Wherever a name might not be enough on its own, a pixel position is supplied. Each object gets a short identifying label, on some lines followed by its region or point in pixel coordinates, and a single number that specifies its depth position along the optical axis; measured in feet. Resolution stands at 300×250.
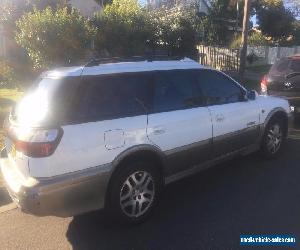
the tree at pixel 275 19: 67.16
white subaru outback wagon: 7.75
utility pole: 28.92
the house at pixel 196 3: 56.13
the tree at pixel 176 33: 34.75
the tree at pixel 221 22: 59.22
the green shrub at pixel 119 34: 27.83
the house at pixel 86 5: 54.58
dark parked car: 18.06
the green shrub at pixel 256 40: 56.70
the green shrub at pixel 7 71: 24.58
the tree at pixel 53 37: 21.04
